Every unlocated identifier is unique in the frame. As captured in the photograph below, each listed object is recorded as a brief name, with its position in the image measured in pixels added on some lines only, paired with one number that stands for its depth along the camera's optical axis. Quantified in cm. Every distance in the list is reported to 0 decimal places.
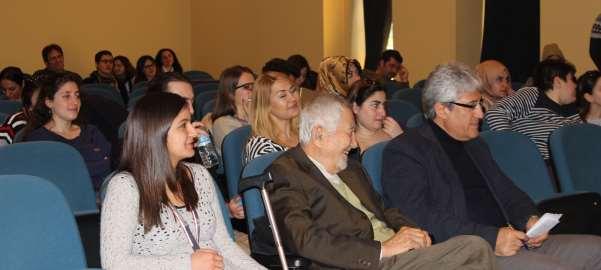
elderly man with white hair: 328
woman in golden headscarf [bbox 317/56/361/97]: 703
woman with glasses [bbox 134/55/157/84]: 1148
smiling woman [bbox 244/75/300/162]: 466
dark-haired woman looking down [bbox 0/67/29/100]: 880
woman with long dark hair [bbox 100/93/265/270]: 293
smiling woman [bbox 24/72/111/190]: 499
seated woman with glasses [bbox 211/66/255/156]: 541
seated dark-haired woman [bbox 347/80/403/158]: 504
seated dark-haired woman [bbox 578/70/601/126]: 574
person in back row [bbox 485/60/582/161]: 588
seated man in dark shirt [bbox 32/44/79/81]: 1096
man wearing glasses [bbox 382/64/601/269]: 372
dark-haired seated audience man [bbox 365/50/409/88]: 1051
